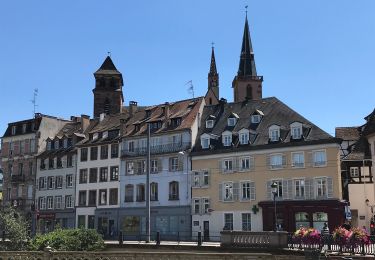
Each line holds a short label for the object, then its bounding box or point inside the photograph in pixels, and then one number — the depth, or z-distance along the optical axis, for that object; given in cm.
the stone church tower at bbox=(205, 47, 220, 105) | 9688
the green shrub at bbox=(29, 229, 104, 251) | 3177
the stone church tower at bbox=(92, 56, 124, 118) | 7675
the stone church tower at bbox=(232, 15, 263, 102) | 9088
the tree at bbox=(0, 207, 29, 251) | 3266
